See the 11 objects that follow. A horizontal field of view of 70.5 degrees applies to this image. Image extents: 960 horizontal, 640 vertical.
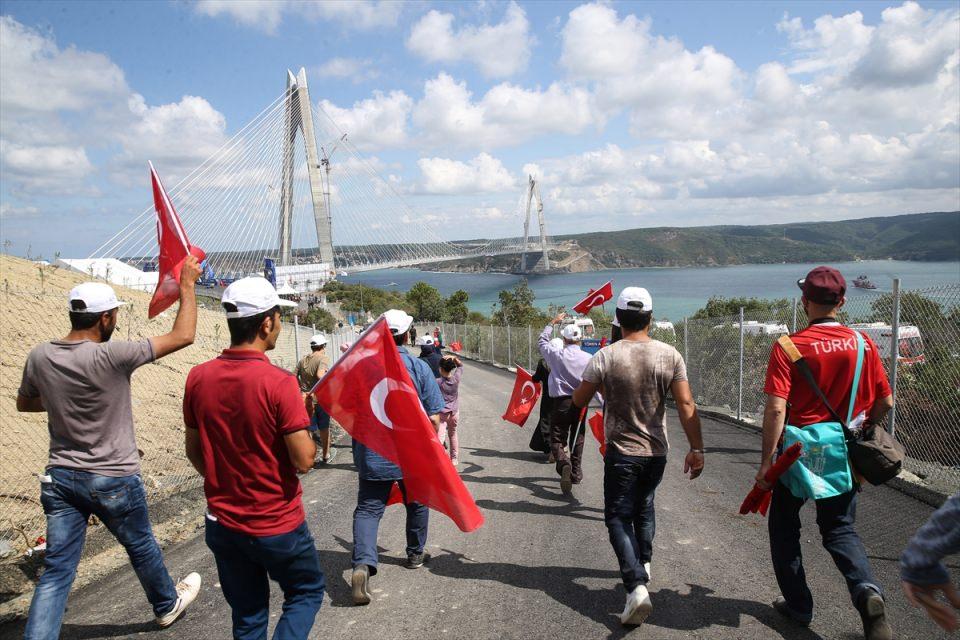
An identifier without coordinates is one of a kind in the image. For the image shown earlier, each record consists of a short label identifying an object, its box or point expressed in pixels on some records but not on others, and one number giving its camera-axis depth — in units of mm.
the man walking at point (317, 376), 8133
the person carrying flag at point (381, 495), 4125
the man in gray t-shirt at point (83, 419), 3242
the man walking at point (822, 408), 3354
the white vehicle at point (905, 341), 6648
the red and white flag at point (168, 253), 3882
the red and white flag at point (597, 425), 5173
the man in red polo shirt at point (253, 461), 2621
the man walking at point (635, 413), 3777
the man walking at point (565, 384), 6571
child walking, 7238
